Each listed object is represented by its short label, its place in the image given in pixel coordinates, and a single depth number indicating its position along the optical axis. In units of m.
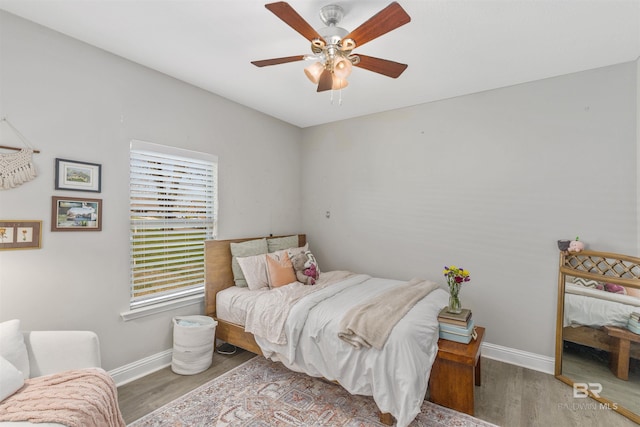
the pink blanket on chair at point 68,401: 1.37
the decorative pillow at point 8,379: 1.46
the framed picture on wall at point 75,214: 2.17
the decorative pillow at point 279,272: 3.17
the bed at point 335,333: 1.97
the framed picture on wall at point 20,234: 1.95
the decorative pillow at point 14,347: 1.62
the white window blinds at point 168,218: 2.66
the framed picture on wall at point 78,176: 2.19
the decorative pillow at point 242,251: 3.25
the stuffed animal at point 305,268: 3.26
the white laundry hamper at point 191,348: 2.65
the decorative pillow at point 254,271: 3.14
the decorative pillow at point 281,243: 3.75
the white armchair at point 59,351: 1.75
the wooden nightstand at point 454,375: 2.14
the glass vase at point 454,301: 2.38
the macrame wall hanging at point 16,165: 1.94
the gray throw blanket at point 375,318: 2.08
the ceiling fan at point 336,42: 1.56
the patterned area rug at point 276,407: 2.08
